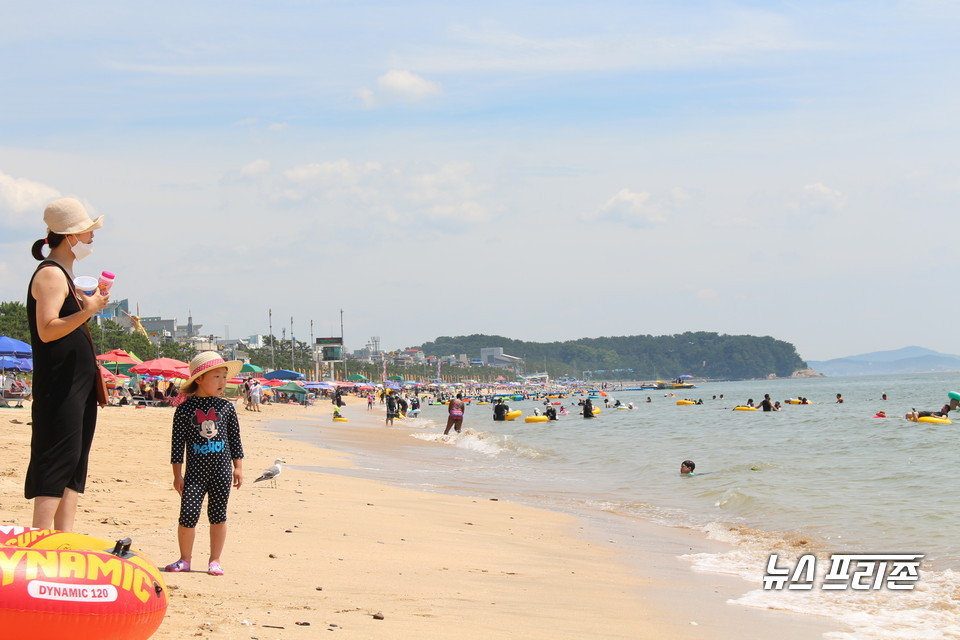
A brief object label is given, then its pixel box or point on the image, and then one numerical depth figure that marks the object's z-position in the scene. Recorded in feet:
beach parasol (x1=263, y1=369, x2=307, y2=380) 209.46
